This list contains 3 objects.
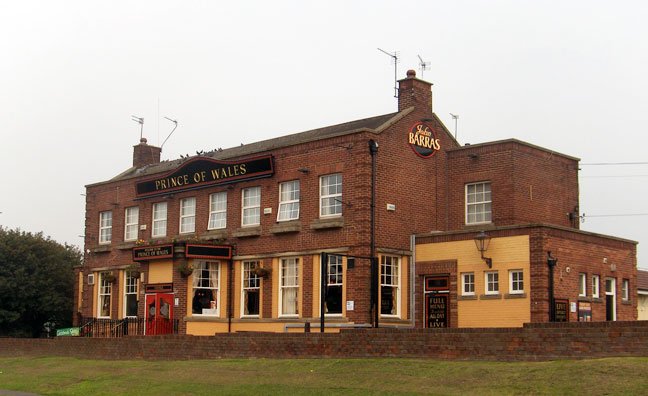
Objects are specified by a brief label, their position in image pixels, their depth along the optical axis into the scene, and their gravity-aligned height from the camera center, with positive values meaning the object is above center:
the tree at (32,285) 43.28 +0.15
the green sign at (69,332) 36.94 -1.90
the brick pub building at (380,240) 27.11 +1.71
